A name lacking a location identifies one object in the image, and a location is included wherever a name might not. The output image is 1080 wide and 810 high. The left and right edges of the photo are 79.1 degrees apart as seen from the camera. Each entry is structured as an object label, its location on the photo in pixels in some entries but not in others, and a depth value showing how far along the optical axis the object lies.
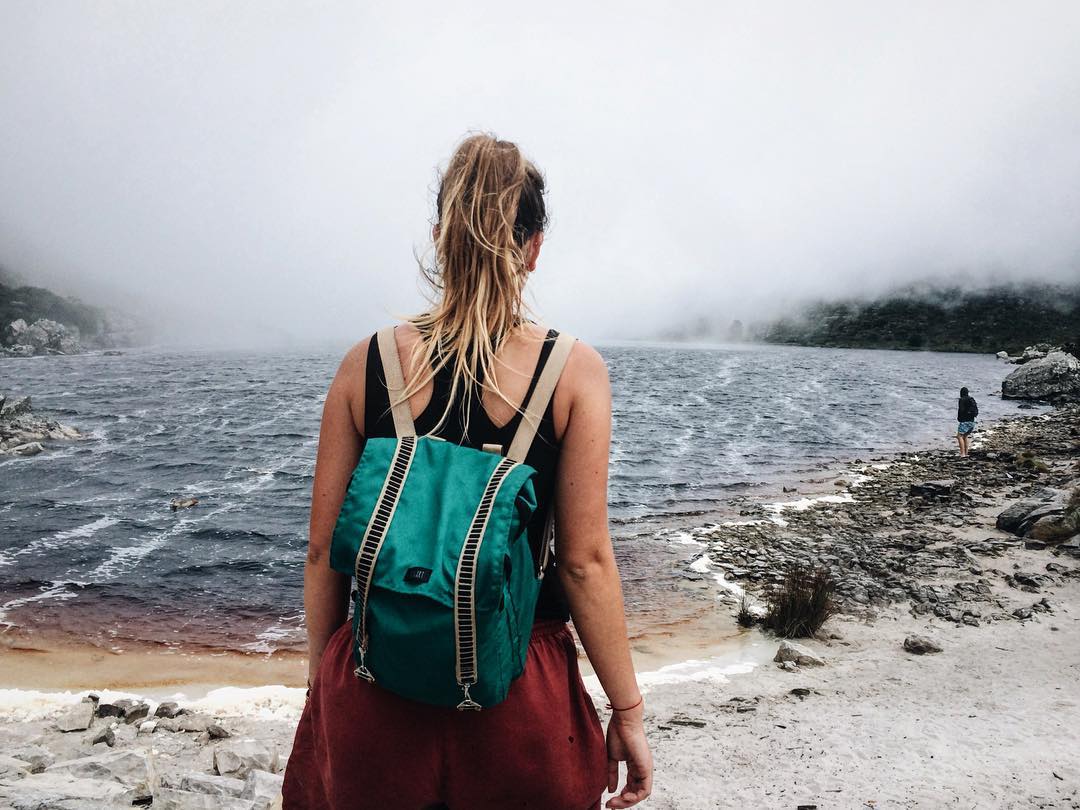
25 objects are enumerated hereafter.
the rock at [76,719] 6.41
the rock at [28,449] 23.77
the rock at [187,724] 6.28
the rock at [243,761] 5.08
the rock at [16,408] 27.38
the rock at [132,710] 6.64
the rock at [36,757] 4.95
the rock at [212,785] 4.37
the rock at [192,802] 4.14
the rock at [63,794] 3.94
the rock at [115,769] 4.61
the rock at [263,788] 4.25
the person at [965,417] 23.22
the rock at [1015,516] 12.81
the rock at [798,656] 7.76
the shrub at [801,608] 8.81
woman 1.73
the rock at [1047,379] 47.59
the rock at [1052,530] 11.70
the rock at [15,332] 129.12
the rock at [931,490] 17.06
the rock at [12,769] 4.41
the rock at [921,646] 7.91
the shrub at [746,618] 9.48
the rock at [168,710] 6.75
